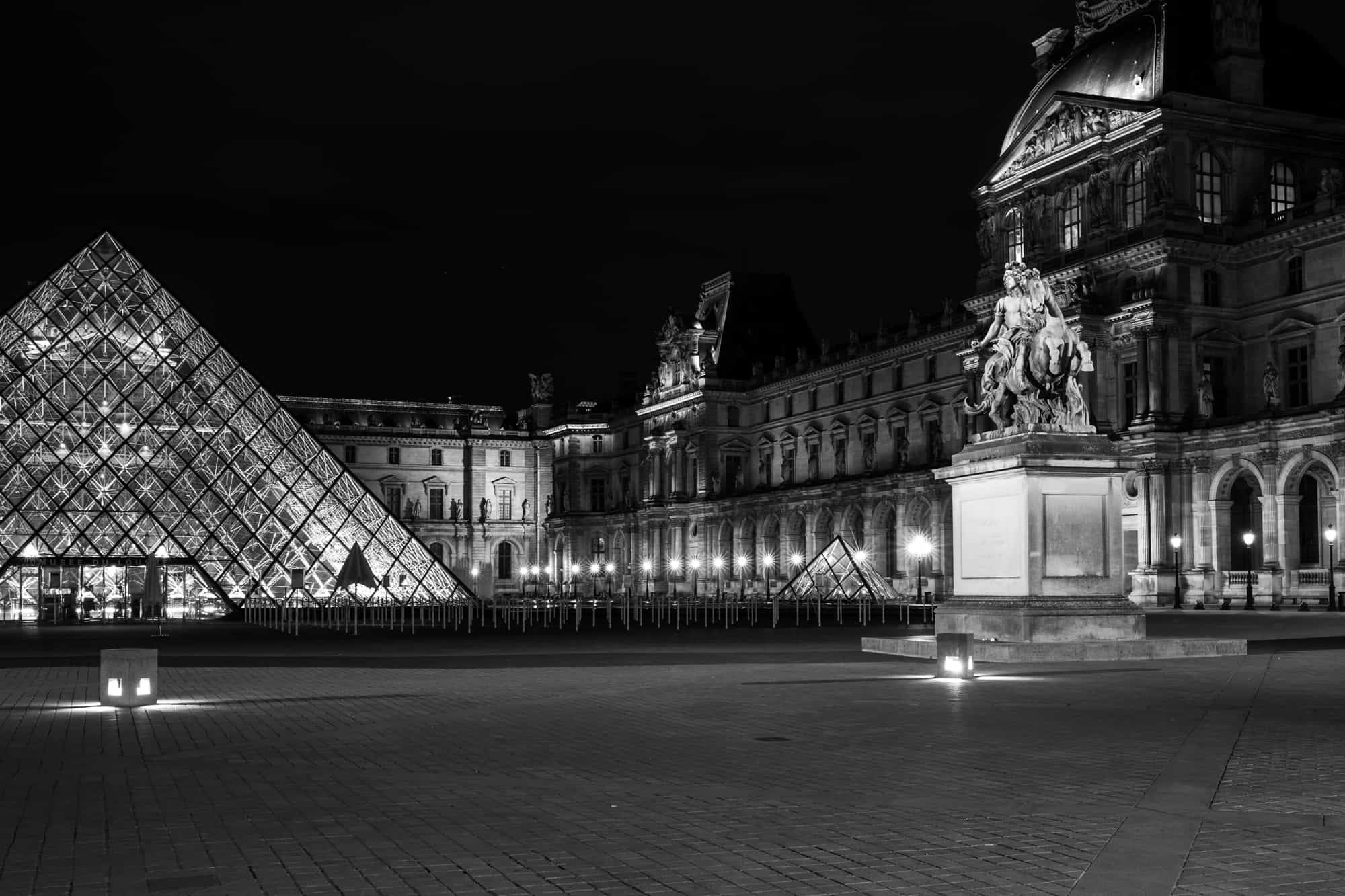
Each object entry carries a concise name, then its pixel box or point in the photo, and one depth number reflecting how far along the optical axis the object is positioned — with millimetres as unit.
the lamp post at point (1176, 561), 47250
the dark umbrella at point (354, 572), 36794
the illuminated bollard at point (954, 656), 16500
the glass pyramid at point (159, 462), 46469
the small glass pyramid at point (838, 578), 59219
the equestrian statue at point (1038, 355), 19219
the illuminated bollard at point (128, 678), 14086
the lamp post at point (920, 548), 61906
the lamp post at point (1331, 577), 40625
